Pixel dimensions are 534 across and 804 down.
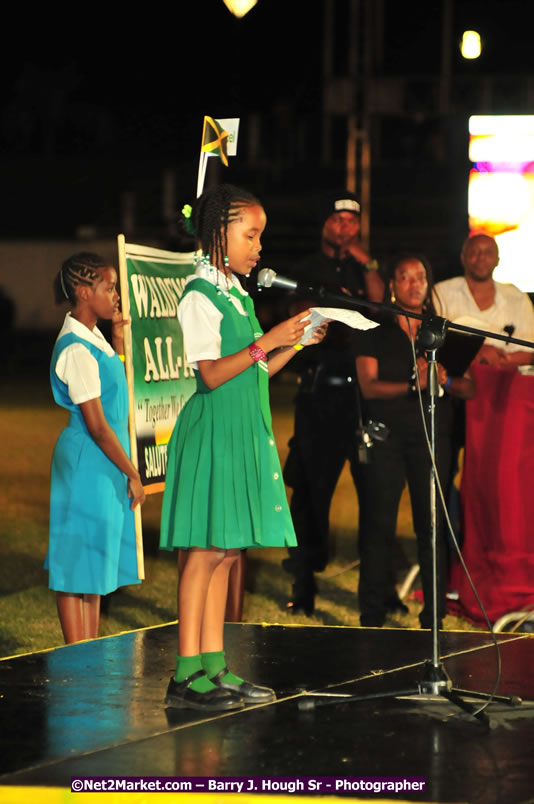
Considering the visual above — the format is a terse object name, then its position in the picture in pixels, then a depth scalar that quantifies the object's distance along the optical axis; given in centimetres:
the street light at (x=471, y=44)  3453
